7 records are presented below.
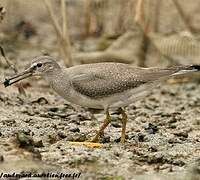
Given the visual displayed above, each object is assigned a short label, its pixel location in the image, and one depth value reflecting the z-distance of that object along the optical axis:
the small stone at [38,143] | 12.24
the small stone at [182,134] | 14.41
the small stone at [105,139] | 13.49
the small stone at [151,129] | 14.61
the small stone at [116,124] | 15.59
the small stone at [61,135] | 13.52
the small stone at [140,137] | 13.71
